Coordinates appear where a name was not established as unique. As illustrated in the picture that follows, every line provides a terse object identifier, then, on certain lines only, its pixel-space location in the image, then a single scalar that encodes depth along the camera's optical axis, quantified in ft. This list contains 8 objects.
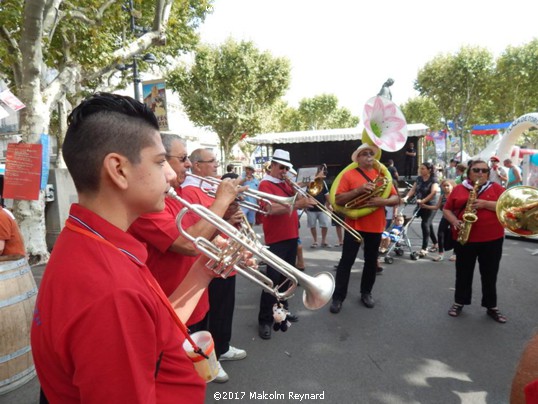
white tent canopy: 53.72
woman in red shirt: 12.39
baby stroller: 20.76
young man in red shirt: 2.51
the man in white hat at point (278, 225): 11.98
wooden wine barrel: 8.70
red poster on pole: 13.74
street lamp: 31.99
